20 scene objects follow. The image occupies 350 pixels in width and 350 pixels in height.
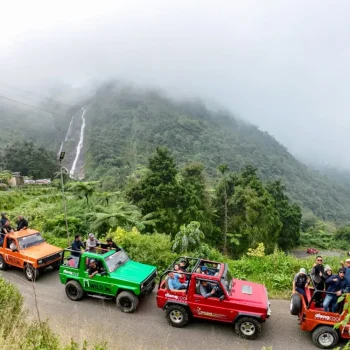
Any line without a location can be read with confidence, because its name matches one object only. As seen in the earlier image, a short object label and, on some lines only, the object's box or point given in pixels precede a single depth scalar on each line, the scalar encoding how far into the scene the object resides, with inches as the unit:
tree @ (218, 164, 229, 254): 1118.4
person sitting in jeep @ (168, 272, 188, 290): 360.5
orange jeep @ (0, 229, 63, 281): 461.1
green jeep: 380.8
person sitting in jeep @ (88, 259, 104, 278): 395.5
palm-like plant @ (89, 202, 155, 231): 671.1
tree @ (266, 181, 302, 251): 1600.3
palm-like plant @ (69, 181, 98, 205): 789.9
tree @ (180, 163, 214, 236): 944.3
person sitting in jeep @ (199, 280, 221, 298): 342.6
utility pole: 522.7
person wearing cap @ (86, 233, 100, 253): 440.1
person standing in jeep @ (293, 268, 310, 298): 346.9
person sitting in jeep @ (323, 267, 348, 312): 319.9
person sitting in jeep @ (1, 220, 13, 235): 504.7
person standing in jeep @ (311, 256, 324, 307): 349.8
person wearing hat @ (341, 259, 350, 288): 332.2
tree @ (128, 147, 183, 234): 886.4
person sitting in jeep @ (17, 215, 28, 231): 524.0
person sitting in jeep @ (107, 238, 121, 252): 450.6
